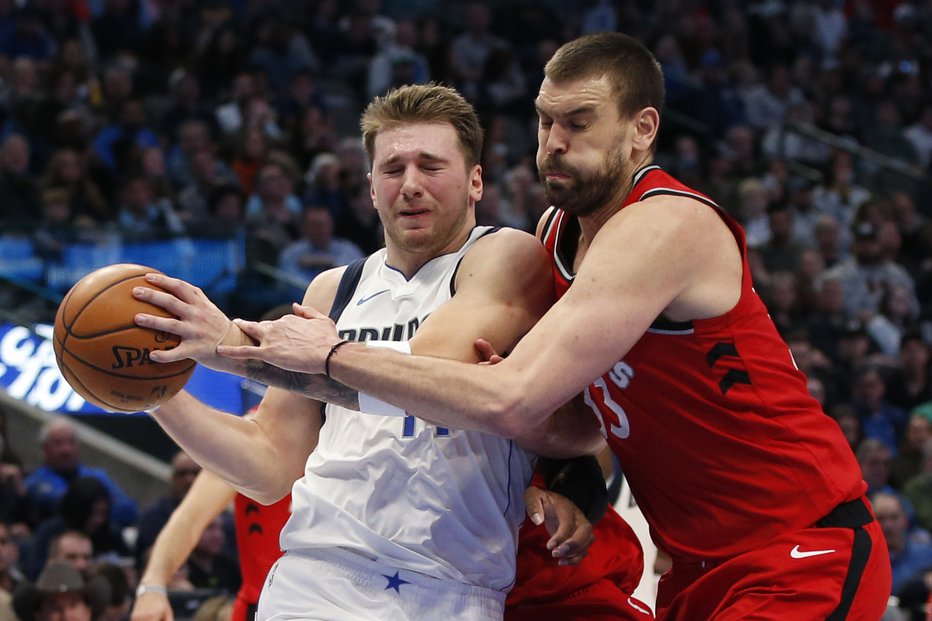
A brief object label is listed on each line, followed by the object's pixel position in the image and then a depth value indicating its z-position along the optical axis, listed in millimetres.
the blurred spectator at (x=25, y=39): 12961
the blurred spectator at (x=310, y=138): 12727
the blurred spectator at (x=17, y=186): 10570
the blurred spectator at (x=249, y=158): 12117
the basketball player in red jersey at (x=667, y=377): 3396
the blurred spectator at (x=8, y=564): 7422
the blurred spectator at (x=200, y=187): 11297
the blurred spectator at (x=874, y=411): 11094
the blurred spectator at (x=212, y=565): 8078
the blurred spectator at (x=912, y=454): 10523
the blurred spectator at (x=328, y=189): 11703
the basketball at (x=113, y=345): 3410
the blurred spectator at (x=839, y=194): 14742
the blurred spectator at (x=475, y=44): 15719
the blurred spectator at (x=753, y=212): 13648
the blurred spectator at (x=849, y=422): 10250
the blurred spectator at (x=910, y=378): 11664
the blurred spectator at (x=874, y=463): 9859
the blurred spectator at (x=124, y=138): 11750
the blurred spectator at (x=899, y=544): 9008
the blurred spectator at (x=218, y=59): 13492
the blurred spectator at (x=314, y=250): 10703
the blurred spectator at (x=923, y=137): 16750
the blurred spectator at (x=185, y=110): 12578
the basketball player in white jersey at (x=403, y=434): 3594
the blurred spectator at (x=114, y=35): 13781
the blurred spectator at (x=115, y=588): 7357
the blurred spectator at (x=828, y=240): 13359
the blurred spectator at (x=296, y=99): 13453
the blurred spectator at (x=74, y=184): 10680
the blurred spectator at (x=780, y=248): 13008
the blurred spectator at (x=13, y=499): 8453
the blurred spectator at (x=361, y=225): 11500
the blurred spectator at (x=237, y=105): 12984
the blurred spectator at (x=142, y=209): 10641
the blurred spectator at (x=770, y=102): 16703
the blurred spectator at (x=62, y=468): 8836
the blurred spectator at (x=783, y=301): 11852
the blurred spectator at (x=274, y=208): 11102
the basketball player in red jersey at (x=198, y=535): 5500
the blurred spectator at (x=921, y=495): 10070
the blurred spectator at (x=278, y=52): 14047
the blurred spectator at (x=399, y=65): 14211
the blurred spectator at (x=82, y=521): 8109
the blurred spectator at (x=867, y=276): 12992
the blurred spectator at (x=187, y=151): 11812
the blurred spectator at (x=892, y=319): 12586
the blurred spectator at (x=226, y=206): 11188
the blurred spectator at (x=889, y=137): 16719
